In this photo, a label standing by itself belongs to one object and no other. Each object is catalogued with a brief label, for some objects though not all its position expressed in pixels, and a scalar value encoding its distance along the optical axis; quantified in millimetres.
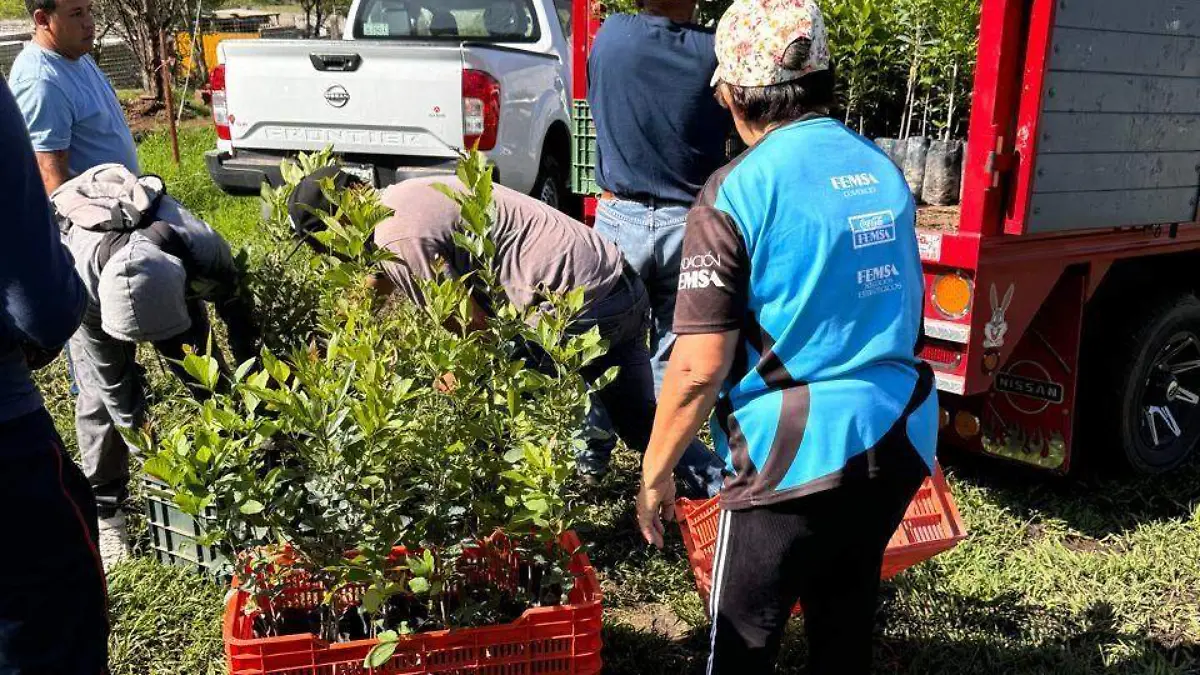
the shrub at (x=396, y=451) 2102
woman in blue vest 1962
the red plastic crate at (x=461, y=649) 2088
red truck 3342
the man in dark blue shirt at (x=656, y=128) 3629
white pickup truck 6812
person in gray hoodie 3047
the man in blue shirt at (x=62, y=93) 3842
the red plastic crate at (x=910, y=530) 2859
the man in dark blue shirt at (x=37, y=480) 1704
